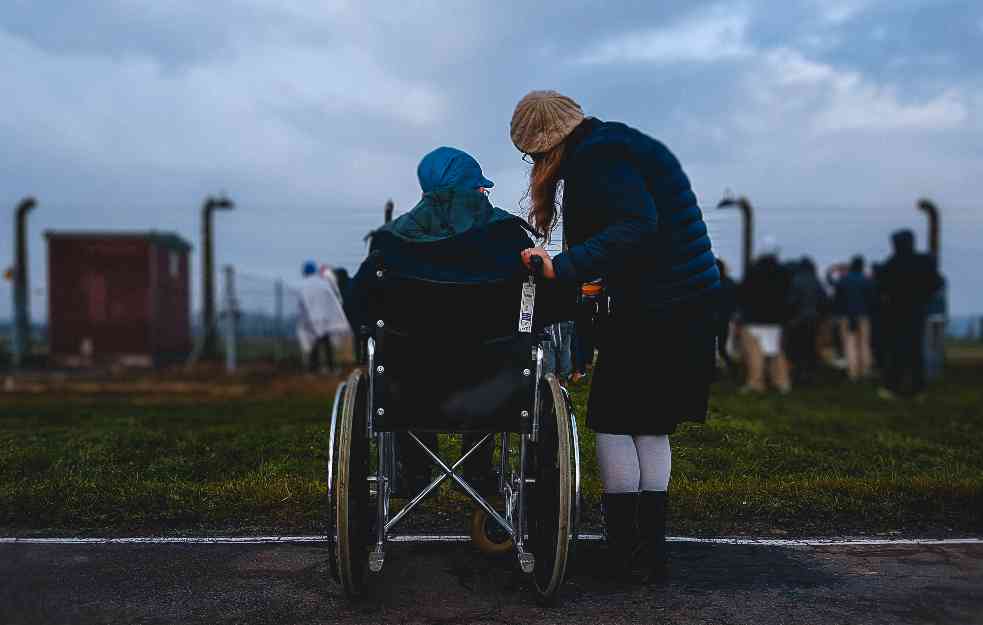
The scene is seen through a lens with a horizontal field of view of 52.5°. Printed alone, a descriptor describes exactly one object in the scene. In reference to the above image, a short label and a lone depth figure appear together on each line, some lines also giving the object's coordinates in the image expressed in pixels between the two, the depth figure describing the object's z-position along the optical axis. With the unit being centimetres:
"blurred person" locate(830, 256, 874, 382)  1437
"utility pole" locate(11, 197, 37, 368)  1789
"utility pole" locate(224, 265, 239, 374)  1526
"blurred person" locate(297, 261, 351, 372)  1469
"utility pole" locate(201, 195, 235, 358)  1889
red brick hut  1908
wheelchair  324
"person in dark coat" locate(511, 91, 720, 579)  353
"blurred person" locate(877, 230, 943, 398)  1156
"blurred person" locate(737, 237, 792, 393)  1203
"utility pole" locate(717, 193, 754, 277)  1980
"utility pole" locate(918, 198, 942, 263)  1838
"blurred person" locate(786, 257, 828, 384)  1374
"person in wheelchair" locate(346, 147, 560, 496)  324
